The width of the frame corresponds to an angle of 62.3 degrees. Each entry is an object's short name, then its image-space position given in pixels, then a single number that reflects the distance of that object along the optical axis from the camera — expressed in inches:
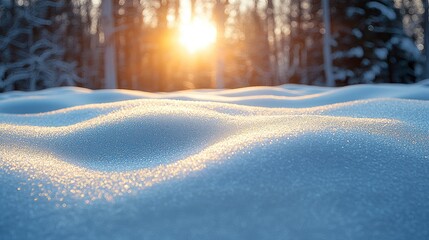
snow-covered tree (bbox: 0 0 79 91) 555.2
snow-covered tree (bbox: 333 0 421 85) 488.4
